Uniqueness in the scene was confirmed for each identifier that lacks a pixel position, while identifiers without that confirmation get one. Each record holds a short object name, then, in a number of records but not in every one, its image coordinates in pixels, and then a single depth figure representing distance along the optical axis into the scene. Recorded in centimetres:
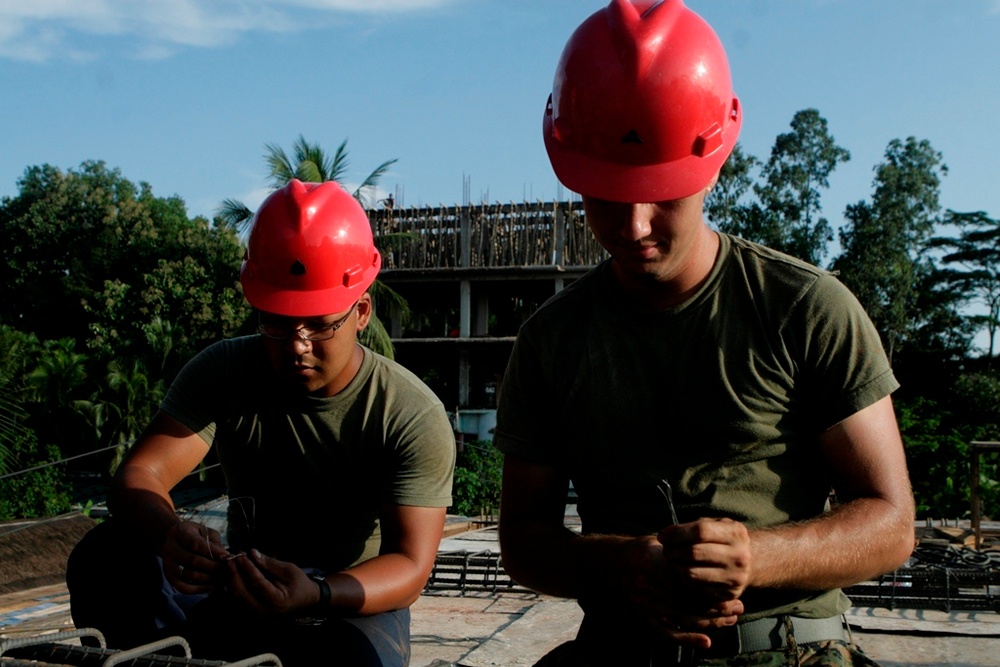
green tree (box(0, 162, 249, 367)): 3284
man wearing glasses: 268
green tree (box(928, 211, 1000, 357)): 3669
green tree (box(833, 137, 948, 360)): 3638
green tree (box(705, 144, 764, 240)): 3834
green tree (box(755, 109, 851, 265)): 3866
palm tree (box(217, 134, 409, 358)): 2144
